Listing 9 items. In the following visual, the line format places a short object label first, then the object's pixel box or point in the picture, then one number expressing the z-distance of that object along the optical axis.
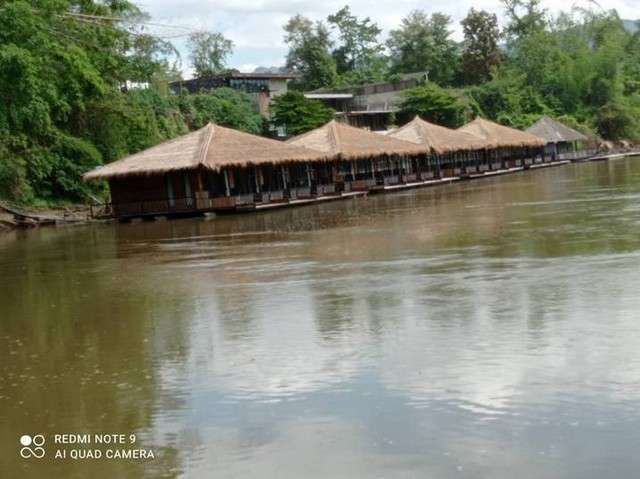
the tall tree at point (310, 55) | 73.88
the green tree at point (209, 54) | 67.88
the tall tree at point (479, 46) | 79.38
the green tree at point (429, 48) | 80.88
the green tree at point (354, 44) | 81.69
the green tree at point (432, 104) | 63.91
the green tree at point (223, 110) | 50.50
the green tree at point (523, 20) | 87.00
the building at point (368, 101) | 64.81
